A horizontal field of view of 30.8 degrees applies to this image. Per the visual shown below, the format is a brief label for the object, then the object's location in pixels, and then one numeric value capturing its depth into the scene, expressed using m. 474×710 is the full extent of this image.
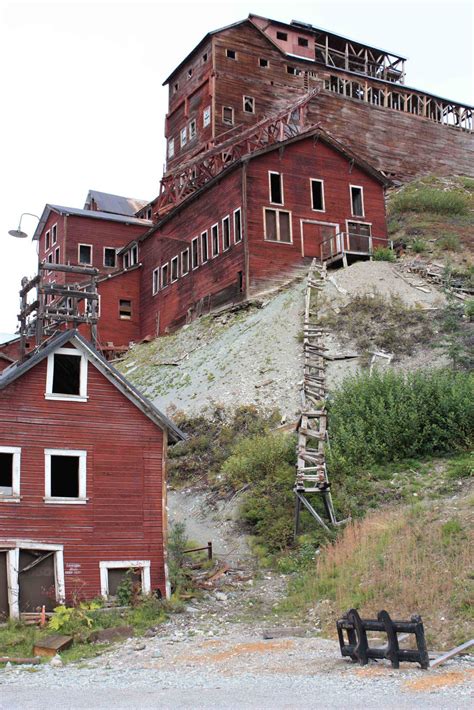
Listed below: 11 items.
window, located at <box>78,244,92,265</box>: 59.81
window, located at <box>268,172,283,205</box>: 44.53
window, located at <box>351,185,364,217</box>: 47.34
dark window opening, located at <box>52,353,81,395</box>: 23.91
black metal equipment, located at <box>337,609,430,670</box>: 14.28
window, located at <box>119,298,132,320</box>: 54.22
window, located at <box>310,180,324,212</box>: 45.84
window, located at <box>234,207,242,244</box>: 43.77
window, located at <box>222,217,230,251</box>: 44.97
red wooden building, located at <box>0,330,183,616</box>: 21.69
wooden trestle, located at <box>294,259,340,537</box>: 25.17
